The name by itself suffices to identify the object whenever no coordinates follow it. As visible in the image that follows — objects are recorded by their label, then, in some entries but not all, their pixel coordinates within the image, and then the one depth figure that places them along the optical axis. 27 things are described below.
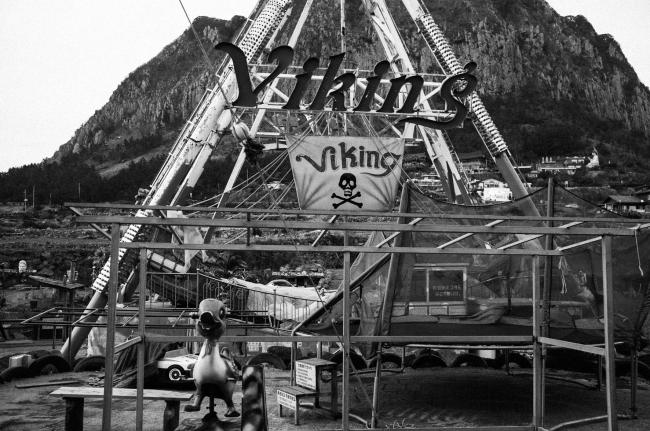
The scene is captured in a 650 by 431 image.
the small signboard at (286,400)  11.56
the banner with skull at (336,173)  11.60
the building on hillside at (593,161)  148.38
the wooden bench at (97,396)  9.98
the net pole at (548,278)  11.53
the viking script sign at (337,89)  12.03
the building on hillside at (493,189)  112.33
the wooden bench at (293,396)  11.47
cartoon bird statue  7.71
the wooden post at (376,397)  10.35
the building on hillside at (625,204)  93.38
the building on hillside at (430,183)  94.31
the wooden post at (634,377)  11.74
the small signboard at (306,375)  11.77
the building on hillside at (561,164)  141.25
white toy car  14.20
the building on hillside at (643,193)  108.09
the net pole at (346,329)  9.08
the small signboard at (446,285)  11.72
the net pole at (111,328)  8.05
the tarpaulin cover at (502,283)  11.47
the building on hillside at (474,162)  138.34
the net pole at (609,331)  8.76
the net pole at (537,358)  10.07
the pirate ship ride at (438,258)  11.37
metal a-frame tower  19.33
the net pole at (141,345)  8.84
